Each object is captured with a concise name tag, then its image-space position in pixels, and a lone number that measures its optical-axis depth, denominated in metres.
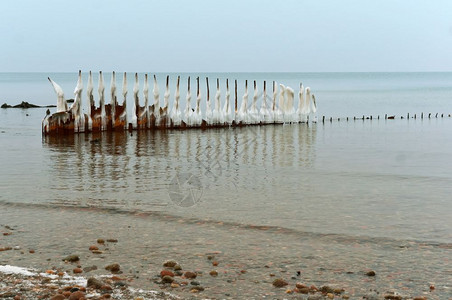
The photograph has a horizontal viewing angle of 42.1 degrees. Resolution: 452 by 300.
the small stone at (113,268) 10.06
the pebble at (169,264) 10.30
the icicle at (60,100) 38.22
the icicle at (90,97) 40.04
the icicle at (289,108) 51.01
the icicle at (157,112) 43.76
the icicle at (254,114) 48.59
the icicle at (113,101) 40.81
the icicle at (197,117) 45.46
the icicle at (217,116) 46.50
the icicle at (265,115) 50.08
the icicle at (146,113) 43.44
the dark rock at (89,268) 10.07
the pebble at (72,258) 10.65
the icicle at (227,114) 47.00
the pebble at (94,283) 8.94
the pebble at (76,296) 8.29
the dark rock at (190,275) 9.73
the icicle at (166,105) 44.23
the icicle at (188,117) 45.34
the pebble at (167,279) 9.41
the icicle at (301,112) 53.62
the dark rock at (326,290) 9.06
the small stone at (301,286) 9.16
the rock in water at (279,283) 9.33
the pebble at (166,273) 9.73
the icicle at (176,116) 44.66
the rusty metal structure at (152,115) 39.38
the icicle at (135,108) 42.67
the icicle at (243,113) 47.59
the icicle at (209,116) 46.33
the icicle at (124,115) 42.09
